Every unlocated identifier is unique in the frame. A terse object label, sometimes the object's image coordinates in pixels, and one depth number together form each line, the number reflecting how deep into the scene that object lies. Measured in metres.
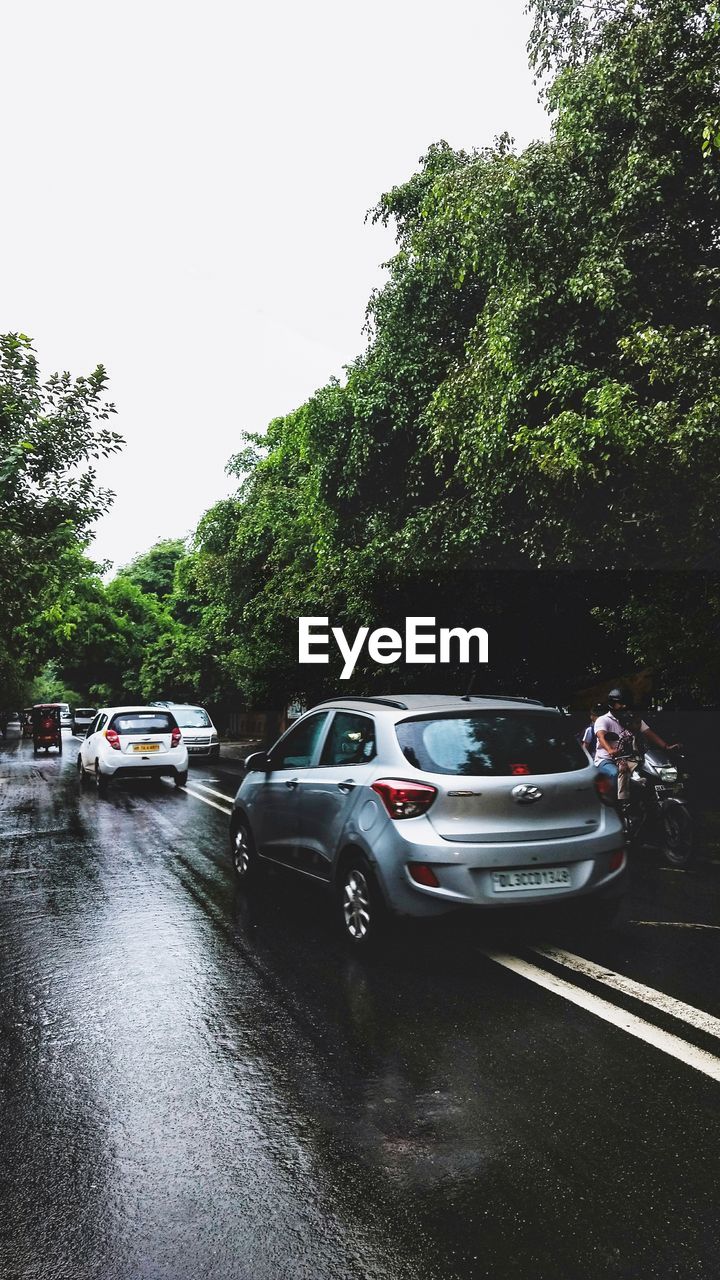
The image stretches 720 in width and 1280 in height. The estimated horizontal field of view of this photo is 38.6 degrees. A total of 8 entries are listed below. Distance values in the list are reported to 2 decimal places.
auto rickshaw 39.69
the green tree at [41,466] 14.72
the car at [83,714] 62.56
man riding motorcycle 10.65
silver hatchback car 6.03
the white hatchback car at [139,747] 19.59
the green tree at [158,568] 61.91
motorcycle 10.40
